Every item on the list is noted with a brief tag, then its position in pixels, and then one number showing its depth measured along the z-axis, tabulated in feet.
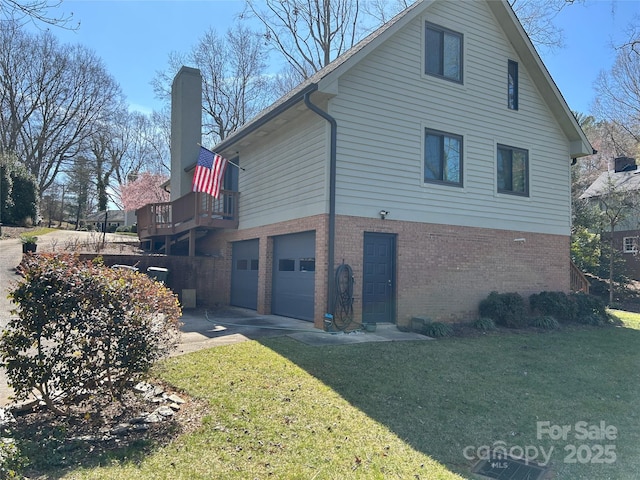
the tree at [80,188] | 122.51
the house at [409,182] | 32.76
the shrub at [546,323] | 36.99
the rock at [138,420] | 14.56
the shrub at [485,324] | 34.91
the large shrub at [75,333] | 13.71
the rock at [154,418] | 14.66
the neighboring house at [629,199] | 70.03
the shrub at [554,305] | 40.34
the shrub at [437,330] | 31.63
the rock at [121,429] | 13.82
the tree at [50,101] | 91.81
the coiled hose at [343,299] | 31.53
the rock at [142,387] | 17.38
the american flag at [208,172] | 38.96
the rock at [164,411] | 15.16
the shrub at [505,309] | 36.83
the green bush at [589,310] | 40.60
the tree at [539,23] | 65.96
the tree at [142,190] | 126.41
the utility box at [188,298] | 44.32
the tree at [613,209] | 66.08
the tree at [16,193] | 76.23
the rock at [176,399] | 16.43
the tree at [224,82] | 102.53
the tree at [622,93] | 76.38
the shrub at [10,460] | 10.10
